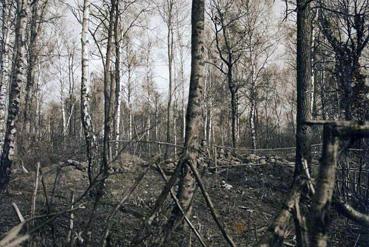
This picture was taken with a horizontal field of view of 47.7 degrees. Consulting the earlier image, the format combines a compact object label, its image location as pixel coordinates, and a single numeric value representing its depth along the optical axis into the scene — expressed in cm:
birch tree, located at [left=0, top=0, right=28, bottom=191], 935
